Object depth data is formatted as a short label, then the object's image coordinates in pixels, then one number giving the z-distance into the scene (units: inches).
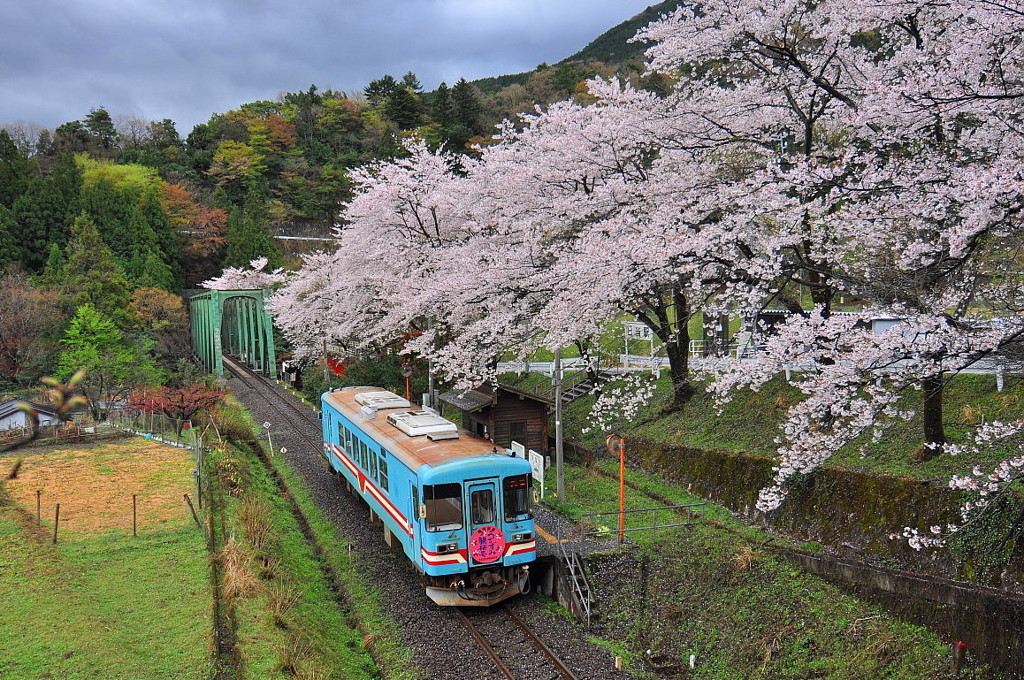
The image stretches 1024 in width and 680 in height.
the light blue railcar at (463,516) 369.1
